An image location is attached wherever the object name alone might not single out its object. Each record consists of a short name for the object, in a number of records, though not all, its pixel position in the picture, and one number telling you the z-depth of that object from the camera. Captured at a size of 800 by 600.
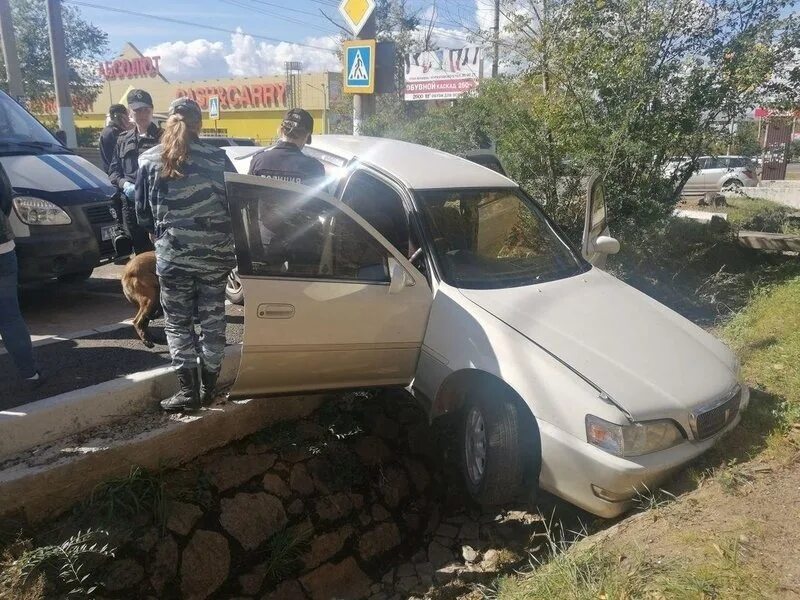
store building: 32.72
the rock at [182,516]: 3.19
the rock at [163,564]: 3.01
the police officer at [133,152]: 4.94
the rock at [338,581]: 3.47
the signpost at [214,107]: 19.85
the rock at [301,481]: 3.73
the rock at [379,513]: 3.88
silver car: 20.88
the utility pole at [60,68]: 12.68
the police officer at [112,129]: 6.17
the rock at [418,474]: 4.14
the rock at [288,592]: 3.36
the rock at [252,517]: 3.40
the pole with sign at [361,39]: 7.09
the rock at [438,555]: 3.68
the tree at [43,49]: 20.94
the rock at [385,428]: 4.25
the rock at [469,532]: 3.80
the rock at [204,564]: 3.14
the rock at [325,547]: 3.54
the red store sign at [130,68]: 41.94
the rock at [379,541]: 3.74
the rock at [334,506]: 3.71
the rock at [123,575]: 2.87
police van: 5.04
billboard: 23.86
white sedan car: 2.96
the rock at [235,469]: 3.53
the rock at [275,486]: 3.63
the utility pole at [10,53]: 12.30
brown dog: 4.14
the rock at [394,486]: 3.99
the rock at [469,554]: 3.60
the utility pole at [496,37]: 9.47
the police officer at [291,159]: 4.08
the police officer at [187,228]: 3.21
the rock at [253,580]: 3.30
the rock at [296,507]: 3.63
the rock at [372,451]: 4.06
